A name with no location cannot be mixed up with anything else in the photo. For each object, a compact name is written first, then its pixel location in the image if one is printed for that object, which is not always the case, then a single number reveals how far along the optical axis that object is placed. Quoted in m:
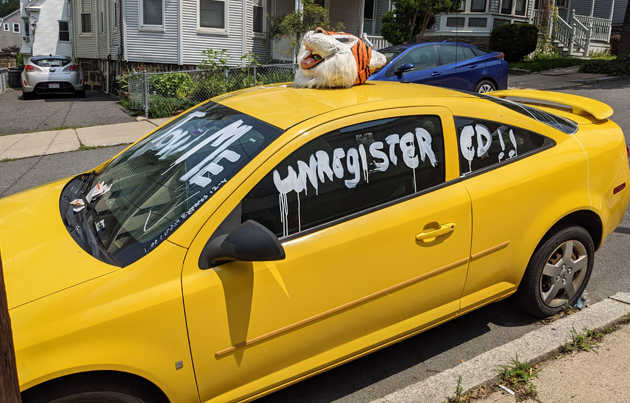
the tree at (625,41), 17.97
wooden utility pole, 1.64
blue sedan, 10.76
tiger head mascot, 3.65
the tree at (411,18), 17.38
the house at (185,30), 16.56
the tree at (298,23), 16.30
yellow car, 2.34
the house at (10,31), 59.47
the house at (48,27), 29.47
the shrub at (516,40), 21.73
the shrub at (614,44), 25.79
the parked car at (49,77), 17.91
